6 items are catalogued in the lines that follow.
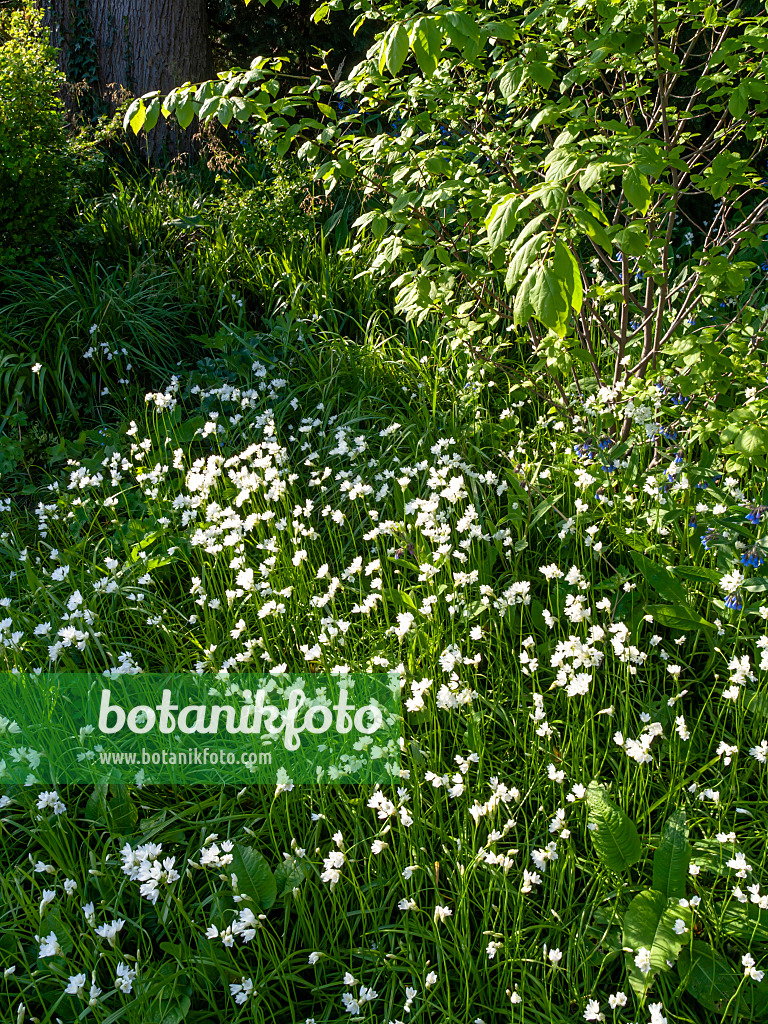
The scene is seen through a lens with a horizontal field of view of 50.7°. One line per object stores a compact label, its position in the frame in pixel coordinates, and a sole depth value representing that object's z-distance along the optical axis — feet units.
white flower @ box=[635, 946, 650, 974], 5.68
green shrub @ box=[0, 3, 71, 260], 15.71
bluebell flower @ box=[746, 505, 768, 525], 7.75
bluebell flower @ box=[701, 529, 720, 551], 8.83
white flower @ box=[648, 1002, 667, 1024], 5.19
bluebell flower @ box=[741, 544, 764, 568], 8.03
